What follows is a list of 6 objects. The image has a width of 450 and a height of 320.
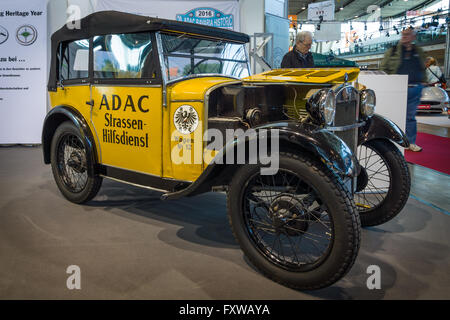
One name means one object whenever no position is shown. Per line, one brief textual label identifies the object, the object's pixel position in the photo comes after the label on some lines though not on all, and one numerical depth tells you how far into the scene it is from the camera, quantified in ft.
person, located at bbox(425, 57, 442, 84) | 35.96
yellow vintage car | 6.85
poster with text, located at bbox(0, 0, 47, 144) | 22.47
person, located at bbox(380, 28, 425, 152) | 18.30
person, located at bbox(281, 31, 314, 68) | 16.51
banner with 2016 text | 24.85
